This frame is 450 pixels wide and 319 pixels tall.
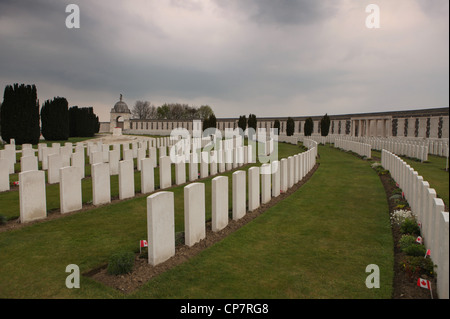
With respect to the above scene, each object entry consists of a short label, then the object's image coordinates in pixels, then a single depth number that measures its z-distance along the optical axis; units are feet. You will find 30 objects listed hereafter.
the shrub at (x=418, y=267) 14.84
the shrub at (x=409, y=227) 20.31
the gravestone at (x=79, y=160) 41.04
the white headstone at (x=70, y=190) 25.52
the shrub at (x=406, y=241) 17.95
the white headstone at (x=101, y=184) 28.17
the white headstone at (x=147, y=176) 33.83
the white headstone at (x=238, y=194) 23.85
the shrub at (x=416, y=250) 16.62
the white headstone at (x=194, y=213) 18.56
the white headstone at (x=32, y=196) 23.12
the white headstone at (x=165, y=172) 36.37
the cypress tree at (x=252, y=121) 138.21
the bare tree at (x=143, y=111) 359.87
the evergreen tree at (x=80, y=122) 138.10
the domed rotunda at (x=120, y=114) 207.41
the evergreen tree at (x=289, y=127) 130.73
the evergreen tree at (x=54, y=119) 108.88
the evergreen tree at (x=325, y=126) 124.16
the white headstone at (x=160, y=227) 16.20
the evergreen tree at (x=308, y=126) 128.47
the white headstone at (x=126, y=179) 30.76
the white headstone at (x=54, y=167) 37.47
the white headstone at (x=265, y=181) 29.96
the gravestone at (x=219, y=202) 21.16
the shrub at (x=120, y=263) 15.24
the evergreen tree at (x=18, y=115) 88.43
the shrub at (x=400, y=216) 22.37
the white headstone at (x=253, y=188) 26.10
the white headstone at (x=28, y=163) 37.63
